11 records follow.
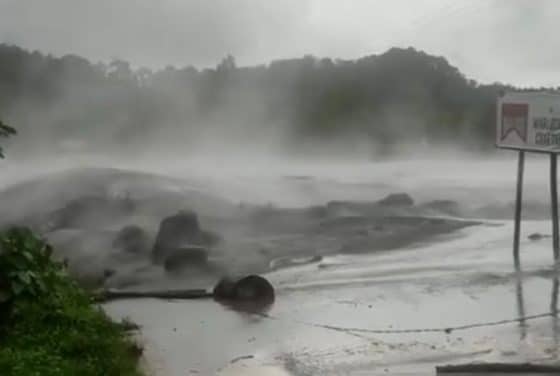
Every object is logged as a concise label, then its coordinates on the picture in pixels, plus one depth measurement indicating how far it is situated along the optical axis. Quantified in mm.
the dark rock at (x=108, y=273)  13555
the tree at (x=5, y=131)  8526
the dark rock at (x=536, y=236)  16750
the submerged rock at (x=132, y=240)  15797
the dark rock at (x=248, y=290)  11359
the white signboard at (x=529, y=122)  13055
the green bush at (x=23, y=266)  8492
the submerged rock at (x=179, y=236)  15086
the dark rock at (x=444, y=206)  23109
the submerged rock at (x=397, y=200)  23047
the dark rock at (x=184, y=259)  13828
